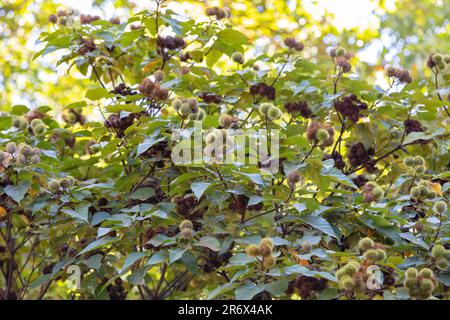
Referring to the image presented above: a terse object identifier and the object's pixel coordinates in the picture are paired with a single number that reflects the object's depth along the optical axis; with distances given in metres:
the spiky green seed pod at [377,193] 2.84
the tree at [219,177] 2.77
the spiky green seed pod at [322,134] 2.79
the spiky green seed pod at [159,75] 3.14
